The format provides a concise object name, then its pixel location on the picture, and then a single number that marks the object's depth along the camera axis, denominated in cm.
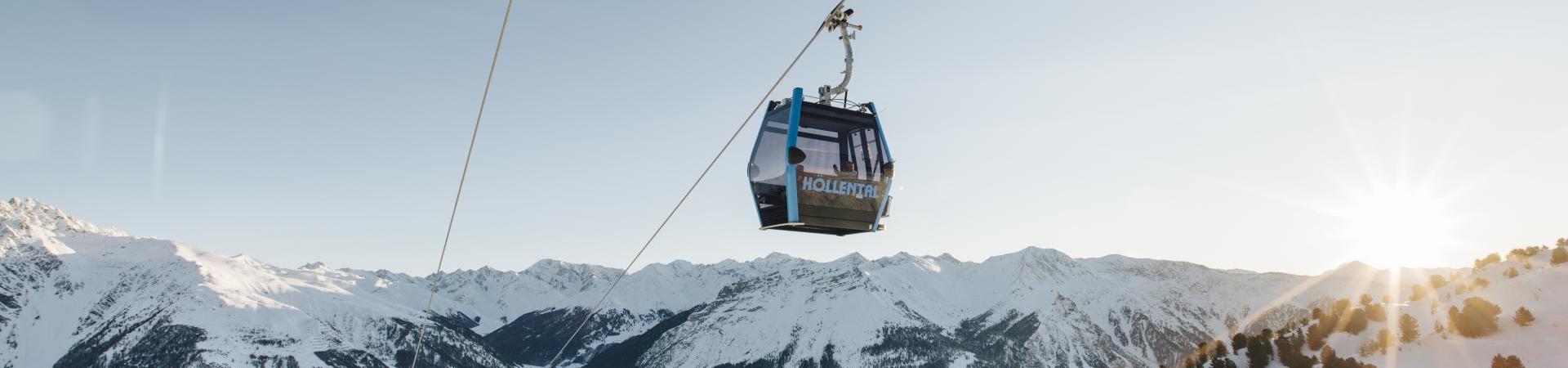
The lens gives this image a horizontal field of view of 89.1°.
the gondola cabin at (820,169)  2120
